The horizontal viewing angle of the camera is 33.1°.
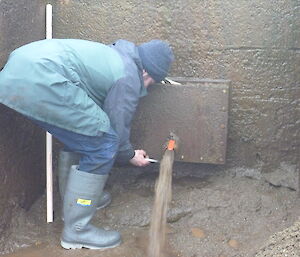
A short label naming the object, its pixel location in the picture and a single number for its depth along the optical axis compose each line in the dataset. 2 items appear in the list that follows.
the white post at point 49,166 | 3.66
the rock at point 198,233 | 3.58
